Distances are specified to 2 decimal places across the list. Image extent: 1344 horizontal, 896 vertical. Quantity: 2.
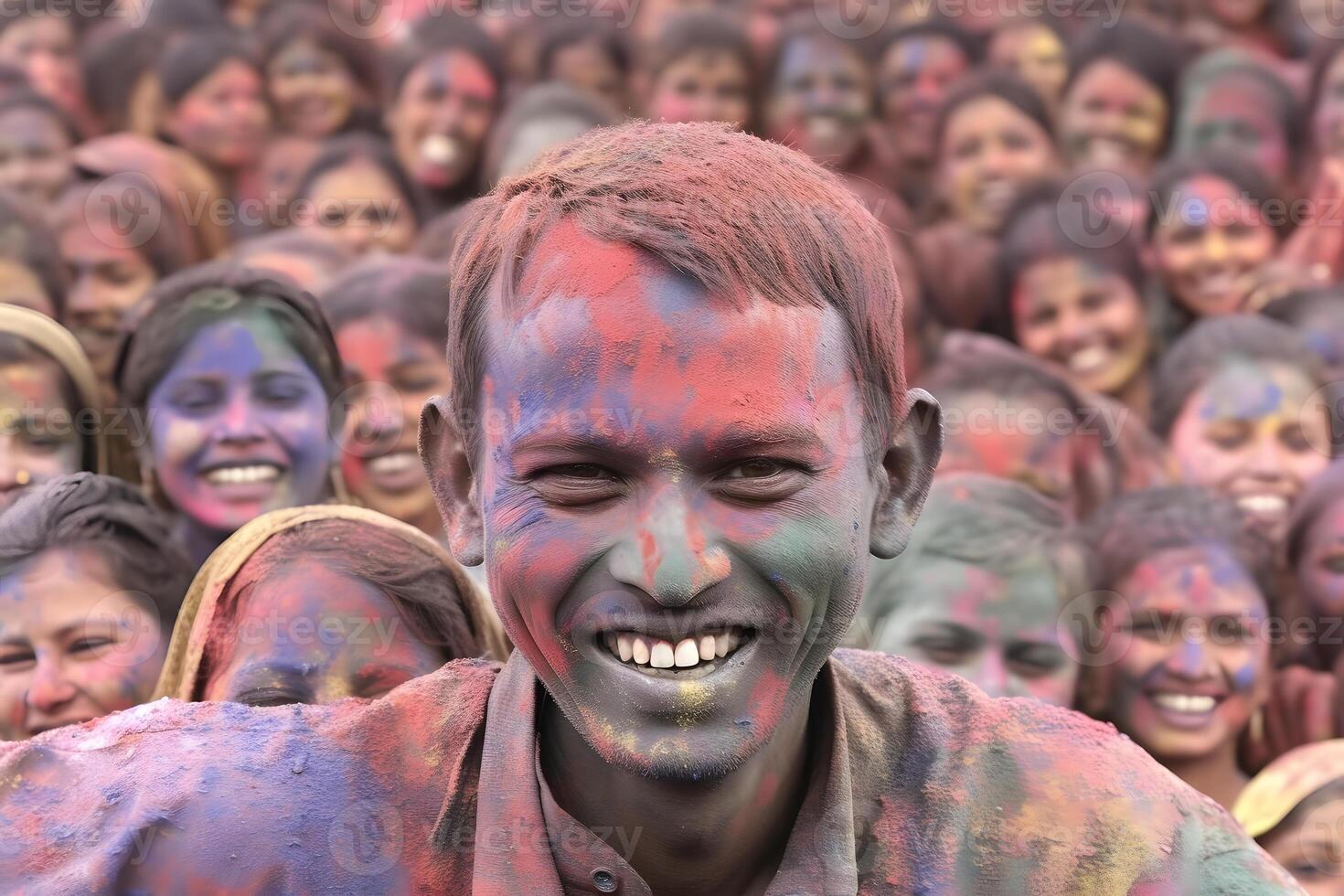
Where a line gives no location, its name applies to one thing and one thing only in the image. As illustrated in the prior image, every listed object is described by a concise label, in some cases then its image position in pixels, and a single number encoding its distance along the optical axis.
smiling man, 2.34
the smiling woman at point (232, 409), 5.43
